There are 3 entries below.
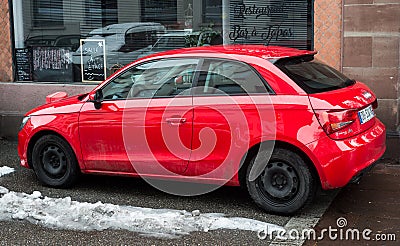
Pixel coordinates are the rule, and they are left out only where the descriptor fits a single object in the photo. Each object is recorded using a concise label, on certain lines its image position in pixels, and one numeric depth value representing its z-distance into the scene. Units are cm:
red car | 589
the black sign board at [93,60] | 1048
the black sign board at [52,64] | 1073
